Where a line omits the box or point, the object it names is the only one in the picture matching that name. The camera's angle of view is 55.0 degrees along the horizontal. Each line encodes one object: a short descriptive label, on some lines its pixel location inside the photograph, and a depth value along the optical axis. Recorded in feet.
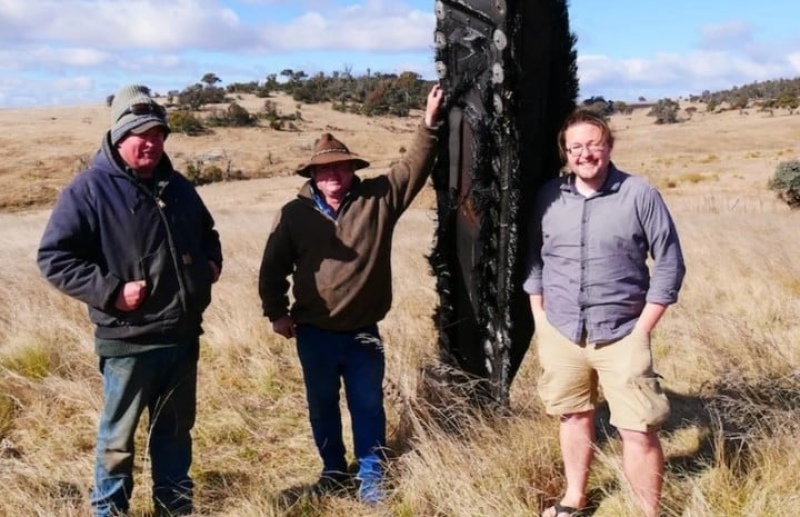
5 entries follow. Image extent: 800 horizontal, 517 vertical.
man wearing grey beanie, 10.16
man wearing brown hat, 12.06
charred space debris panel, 10.98
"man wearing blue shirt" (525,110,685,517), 9.64
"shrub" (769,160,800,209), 62.85
